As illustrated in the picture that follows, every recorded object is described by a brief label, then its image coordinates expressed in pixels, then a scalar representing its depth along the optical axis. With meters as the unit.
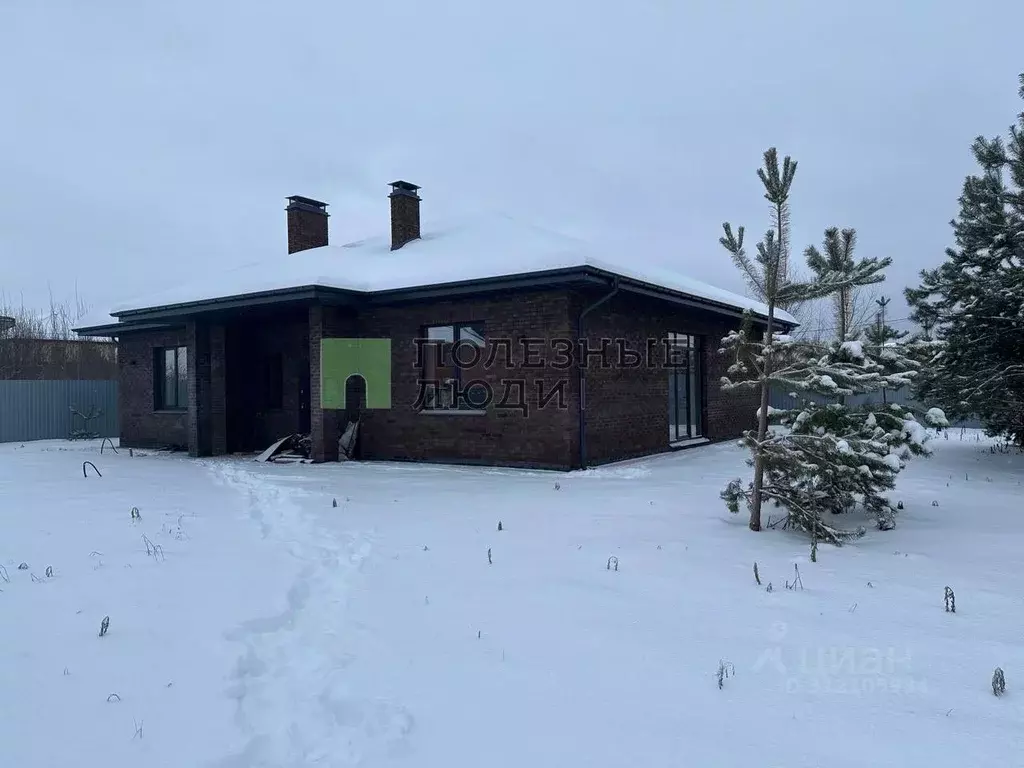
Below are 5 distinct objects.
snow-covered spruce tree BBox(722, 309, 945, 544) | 5.75
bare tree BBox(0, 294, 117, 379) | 25.56
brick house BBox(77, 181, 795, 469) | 10.58
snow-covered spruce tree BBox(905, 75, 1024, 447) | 10.21
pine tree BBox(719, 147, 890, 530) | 5.80
